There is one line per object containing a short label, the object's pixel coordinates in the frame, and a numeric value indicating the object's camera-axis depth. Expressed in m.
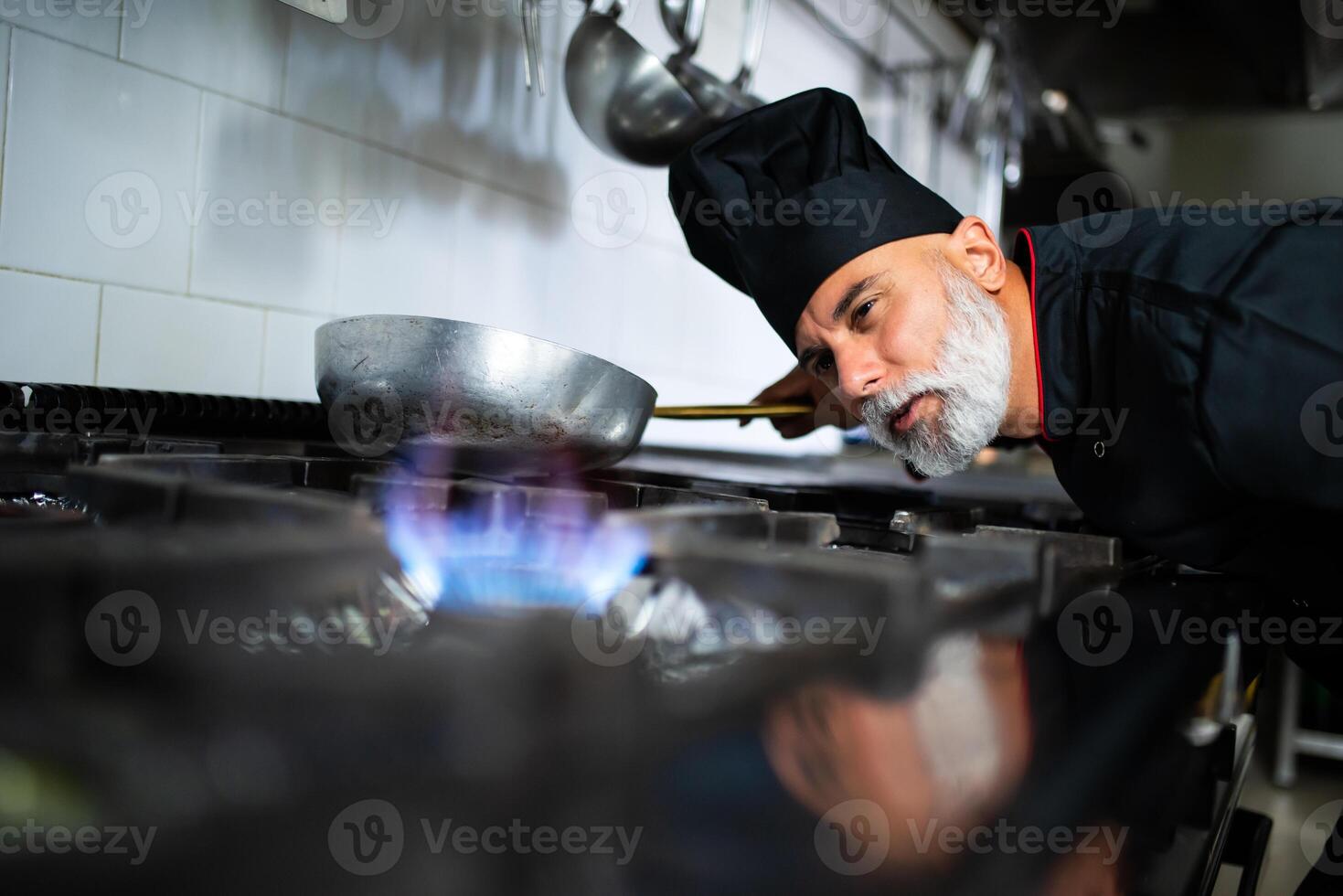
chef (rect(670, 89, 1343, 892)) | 0.58
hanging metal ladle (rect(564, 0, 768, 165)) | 1.07
